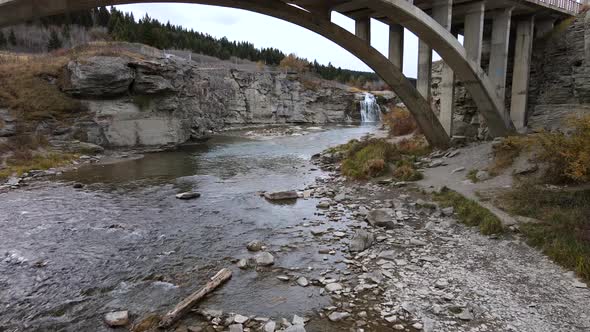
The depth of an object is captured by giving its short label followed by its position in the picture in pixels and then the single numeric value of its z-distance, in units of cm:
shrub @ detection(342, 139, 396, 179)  1314
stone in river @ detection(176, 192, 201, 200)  1121
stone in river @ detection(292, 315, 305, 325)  454
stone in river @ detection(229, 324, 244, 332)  444
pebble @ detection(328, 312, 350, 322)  463
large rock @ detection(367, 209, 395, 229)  793
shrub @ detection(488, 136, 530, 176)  1021
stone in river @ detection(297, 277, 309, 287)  557
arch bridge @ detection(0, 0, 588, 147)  1037
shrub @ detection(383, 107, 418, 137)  2116
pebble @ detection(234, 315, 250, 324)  463
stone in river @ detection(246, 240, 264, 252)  705
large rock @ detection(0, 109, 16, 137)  1714
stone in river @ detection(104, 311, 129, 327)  468
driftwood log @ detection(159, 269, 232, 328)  463
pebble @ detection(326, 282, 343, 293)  533
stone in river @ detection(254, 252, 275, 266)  637
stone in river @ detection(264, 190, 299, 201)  1098
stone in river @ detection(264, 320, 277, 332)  443
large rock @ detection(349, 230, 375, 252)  675
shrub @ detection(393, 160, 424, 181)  1171
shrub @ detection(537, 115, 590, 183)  722
